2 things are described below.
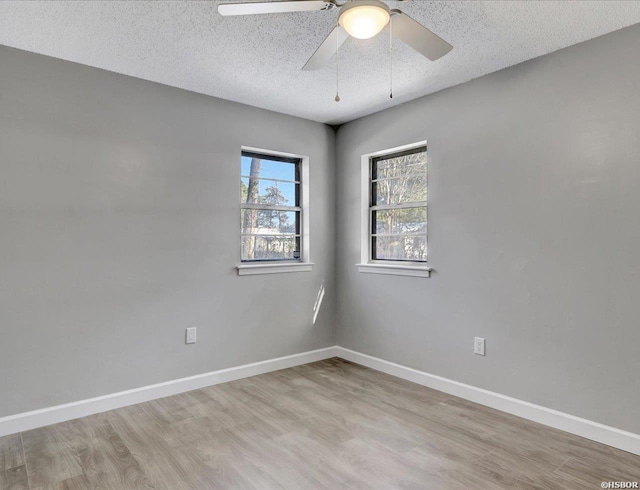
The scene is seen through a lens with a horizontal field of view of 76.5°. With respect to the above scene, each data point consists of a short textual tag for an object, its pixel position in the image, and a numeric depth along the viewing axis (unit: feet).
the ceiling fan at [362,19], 4.93
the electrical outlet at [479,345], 9.63
